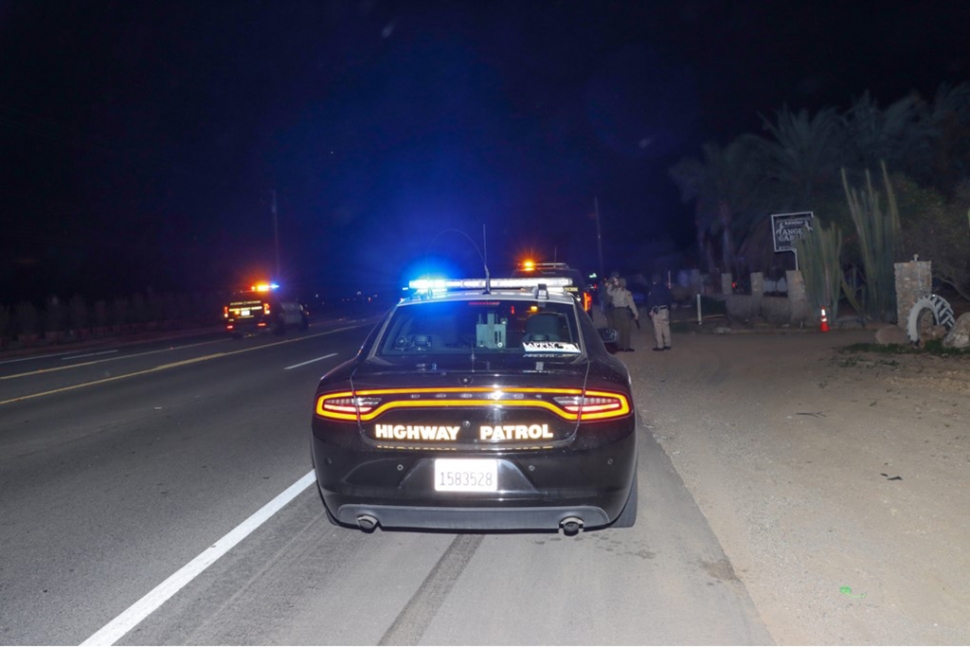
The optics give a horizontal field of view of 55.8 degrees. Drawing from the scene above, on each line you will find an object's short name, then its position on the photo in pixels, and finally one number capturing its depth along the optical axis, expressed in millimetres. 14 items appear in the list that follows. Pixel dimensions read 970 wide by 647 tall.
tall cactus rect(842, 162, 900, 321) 23766
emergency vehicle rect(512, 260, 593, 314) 17300
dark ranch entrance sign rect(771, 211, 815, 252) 27719
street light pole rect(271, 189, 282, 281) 49681
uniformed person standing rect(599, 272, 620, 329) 20488
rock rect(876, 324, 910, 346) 18547
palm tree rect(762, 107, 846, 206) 40375
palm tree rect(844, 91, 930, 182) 39125
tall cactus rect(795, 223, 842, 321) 24734
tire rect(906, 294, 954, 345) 17359
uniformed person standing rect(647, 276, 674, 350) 19984
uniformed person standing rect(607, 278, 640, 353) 20078
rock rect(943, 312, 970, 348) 16047
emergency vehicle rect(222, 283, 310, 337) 32562
